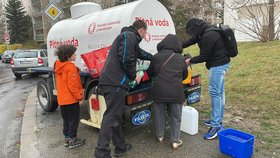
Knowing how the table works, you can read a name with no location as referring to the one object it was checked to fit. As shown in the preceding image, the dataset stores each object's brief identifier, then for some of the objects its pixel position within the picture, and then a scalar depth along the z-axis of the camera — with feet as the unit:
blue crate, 8.79
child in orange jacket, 10.58
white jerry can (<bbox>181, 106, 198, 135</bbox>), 11.45
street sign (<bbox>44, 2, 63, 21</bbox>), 22.02
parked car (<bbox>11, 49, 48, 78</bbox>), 37.10
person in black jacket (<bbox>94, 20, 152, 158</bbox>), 8.91
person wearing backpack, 10.61
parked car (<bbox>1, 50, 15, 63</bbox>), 76.16
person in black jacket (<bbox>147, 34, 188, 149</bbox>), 9.89
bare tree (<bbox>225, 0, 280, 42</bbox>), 33.50
